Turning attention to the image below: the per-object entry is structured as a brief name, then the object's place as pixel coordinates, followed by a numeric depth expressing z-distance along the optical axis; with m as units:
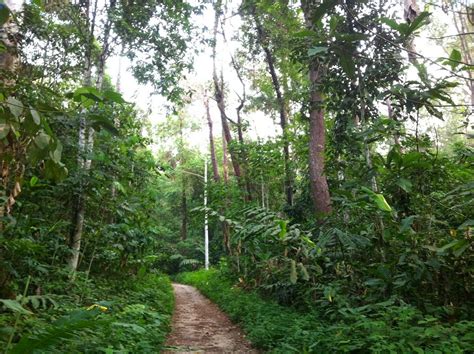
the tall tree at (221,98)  12.92
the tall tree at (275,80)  10.68
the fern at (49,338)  2.12
